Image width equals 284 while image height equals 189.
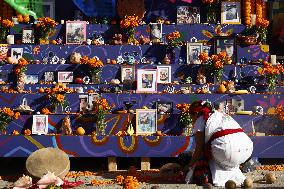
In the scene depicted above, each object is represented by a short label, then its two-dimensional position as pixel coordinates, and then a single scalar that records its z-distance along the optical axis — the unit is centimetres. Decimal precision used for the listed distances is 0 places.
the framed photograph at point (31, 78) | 1492
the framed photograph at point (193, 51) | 1570
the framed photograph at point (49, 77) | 1499
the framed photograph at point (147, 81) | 1451
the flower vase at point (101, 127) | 1347
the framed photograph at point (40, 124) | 1346
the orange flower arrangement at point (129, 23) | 1595
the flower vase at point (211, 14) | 1667
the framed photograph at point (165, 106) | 1400
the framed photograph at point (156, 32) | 1616
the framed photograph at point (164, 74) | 1497
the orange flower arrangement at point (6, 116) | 1332
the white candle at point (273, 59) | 1566
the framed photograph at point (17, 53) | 1550
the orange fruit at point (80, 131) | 1310
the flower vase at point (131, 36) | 1605
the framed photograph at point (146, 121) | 1341
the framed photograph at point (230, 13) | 1662
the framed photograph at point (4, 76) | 1491
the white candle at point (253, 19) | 1651
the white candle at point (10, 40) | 1575
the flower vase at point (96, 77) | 1485
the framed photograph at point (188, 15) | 1681
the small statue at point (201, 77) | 1486
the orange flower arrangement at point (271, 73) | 1459
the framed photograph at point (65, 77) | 1498
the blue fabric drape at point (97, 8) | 1711
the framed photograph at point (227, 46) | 1578
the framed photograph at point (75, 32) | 1597
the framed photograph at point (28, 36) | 1596
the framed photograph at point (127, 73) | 1490
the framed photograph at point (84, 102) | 1402
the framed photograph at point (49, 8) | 1731
